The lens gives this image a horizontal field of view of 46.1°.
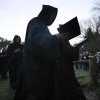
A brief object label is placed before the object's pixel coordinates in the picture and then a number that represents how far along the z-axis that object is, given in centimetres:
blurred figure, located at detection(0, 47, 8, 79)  615
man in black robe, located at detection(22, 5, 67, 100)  148
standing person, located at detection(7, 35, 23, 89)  401
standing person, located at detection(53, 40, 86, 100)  164
